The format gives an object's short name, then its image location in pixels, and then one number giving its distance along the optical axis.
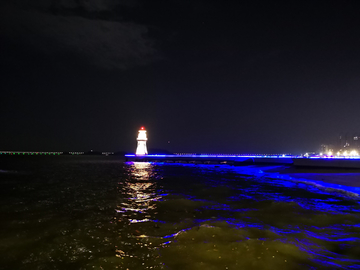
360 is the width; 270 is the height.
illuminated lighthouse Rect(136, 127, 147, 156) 123.10
